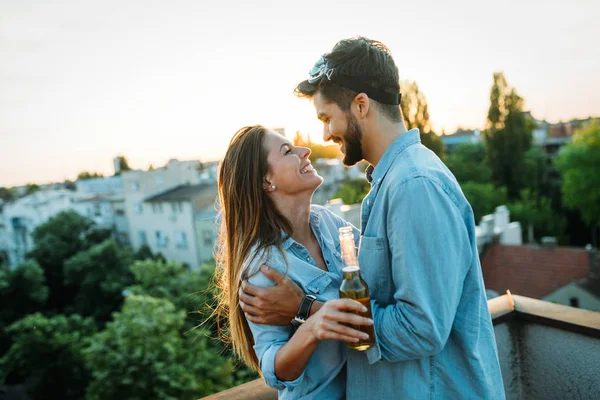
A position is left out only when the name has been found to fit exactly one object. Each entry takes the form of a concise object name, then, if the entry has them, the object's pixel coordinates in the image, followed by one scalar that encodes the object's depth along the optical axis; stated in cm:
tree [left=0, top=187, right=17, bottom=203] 4769
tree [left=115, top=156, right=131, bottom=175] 6028
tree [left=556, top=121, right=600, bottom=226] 3016
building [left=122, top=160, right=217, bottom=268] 2959
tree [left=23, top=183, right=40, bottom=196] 6004
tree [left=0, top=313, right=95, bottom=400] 1923
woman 177
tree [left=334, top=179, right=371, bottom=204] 2573
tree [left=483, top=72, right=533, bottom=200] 3341
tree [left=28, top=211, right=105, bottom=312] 3175
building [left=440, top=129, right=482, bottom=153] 7194
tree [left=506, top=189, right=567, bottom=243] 3128
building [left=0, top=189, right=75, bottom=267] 4072
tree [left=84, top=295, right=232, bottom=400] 1141
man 136
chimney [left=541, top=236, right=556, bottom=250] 1762
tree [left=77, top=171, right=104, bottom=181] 7921
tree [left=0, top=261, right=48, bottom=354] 2608
